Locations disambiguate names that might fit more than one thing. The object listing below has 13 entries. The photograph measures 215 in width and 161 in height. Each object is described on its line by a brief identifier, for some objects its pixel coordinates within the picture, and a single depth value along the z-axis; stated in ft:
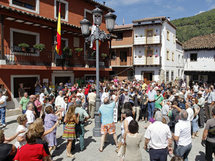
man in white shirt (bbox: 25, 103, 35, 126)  18.49
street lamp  23.59
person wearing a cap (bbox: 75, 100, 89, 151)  18.78
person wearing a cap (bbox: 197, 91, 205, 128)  26.66
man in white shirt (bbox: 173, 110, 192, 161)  13.57
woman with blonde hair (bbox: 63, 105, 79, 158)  17.08
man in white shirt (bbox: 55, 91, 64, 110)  25.71
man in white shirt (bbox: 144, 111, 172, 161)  12.33
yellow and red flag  39.07
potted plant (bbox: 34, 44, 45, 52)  36.86
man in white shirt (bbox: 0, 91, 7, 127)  26.27
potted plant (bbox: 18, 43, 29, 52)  35.44
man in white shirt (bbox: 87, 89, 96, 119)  31.96
